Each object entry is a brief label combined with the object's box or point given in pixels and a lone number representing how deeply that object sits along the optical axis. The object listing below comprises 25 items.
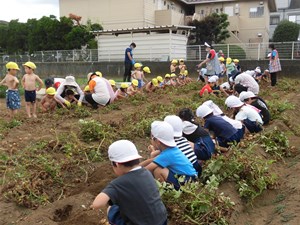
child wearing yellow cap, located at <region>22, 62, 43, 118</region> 6.76
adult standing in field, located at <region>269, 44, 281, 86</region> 10.71
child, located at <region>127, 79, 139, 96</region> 9.01
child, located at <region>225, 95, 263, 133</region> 5.12
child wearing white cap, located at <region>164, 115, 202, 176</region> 3.39
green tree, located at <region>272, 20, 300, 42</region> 27.24
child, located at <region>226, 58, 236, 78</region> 11.75
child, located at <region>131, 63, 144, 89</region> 10.43
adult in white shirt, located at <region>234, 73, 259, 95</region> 7.58
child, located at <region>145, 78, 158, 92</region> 10.48
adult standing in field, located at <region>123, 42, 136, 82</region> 12.07
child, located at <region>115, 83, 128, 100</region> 8.50
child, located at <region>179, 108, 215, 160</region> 3.77
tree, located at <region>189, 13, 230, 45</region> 21.78
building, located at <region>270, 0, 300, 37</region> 39.86
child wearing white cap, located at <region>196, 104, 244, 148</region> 4.36
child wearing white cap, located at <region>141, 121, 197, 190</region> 2.92
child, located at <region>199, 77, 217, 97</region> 8.75
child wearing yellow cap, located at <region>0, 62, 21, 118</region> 6.63
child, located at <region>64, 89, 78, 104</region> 7.43
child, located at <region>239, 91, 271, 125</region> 5.68
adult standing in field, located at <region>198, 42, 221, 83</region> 10.30
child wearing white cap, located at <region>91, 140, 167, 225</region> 2.16
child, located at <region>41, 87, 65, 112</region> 7.09
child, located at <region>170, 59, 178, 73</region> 13.19
